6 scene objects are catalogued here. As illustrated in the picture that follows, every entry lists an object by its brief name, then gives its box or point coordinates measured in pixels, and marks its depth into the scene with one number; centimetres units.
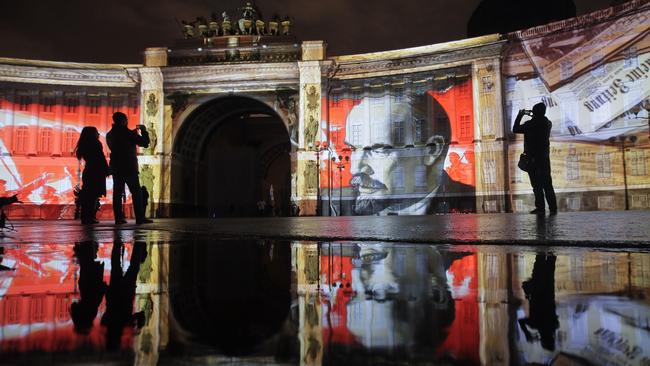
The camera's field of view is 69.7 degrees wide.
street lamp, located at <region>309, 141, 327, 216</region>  2334
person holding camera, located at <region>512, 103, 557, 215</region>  853
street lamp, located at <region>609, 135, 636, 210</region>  1866
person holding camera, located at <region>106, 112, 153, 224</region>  691
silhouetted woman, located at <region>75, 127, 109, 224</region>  742
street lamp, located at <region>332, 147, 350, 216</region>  2303
